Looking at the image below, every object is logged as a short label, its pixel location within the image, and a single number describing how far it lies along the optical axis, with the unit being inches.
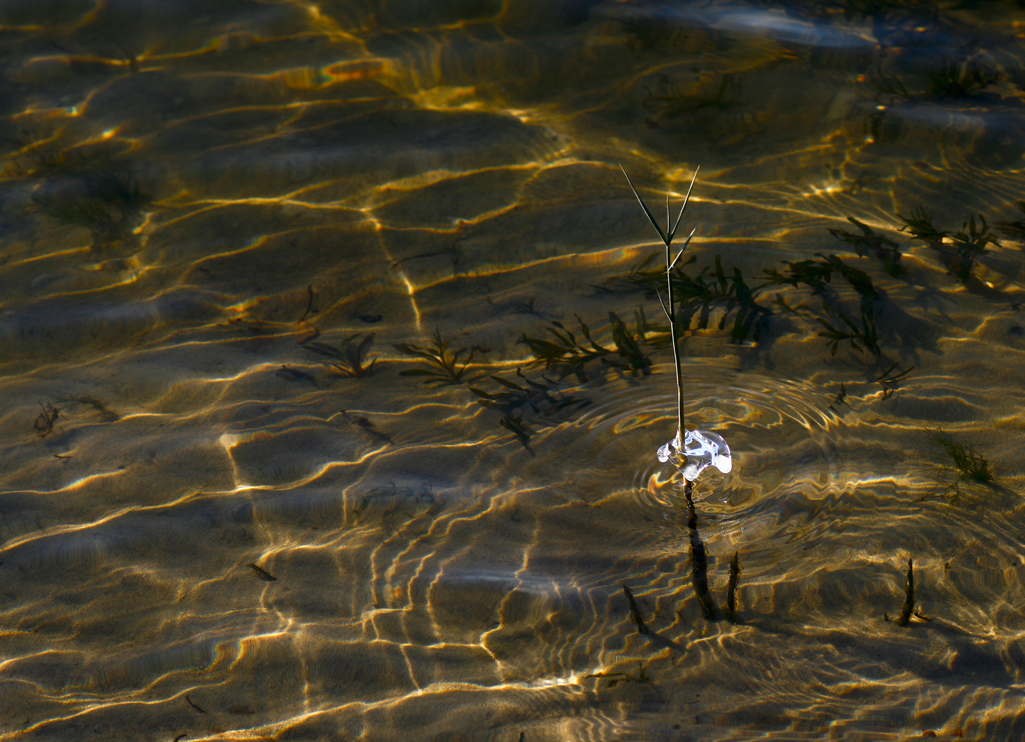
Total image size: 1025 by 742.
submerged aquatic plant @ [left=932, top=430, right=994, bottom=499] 262.2
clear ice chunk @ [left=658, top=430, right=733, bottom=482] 271.0
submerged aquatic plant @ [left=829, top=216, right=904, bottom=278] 356.8
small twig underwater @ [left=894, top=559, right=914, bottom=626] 215.4
